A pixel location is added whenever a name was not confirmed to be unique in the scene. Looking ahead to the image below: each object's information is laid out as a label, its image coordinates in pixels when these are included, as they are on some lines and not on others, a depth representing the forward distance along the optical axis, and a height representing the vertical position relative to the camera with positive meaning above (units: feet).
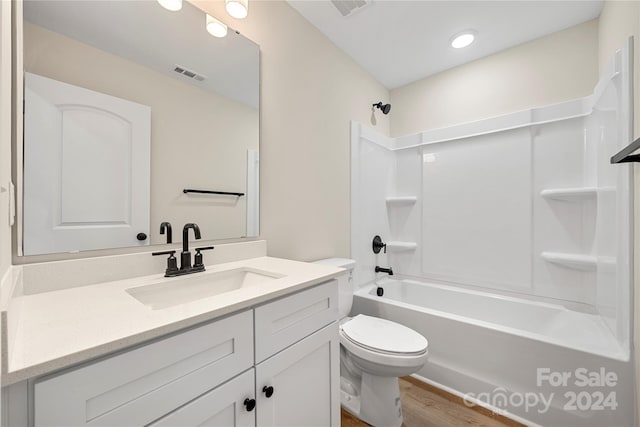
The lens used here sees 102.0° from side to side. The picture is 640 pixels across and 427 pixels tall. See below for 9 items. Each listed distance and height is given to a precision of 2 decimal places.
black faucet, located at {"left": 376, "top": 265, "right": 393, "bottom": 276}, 7.84 -1.68
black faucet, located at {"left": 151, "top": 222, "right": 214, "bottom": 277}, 3.39 -0.62
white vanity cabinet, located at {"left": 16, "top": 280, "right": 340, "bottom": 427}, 1.60 -1.31
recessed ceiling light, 6.30 +4.41
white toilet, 4.29 -2.56
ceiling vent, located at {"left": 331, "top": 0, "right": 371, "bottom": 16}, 5.31 +4.38
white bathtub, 4.20 -2.66
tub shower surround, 4.36 -0.79
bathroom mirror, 2.85 +1.18
